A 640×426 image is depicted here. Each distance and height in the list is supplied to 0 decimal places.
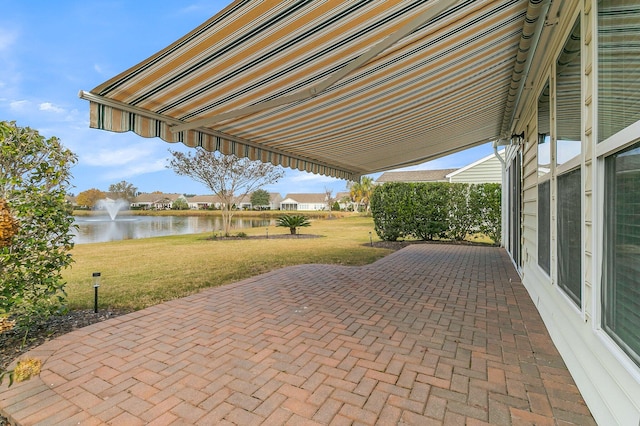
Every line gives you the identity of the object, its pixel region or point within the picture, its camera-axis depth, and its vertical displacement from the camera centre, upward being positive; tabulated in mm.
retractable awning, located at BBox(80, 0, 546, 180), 2414 +1462
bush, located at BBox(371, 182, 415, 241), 13398 -6
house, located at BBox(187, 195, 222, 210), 91500 +2875
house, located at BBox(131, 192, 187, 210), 83688 +2825
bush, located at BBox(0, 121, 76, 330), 3352 -87
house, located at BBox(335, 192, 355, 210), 66306 +1763
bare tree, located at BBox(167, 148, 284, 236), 17891 +2306
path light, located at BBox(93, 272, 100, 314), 4566 -1130
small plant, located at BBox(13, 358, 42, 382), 2652 -1434
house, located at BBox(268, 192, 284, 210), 91950 +3027
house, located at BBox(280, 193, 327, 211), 93875 +2402
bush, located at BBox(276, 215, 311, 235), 19031 -814
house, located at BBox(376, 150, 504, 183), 21172 +2651
